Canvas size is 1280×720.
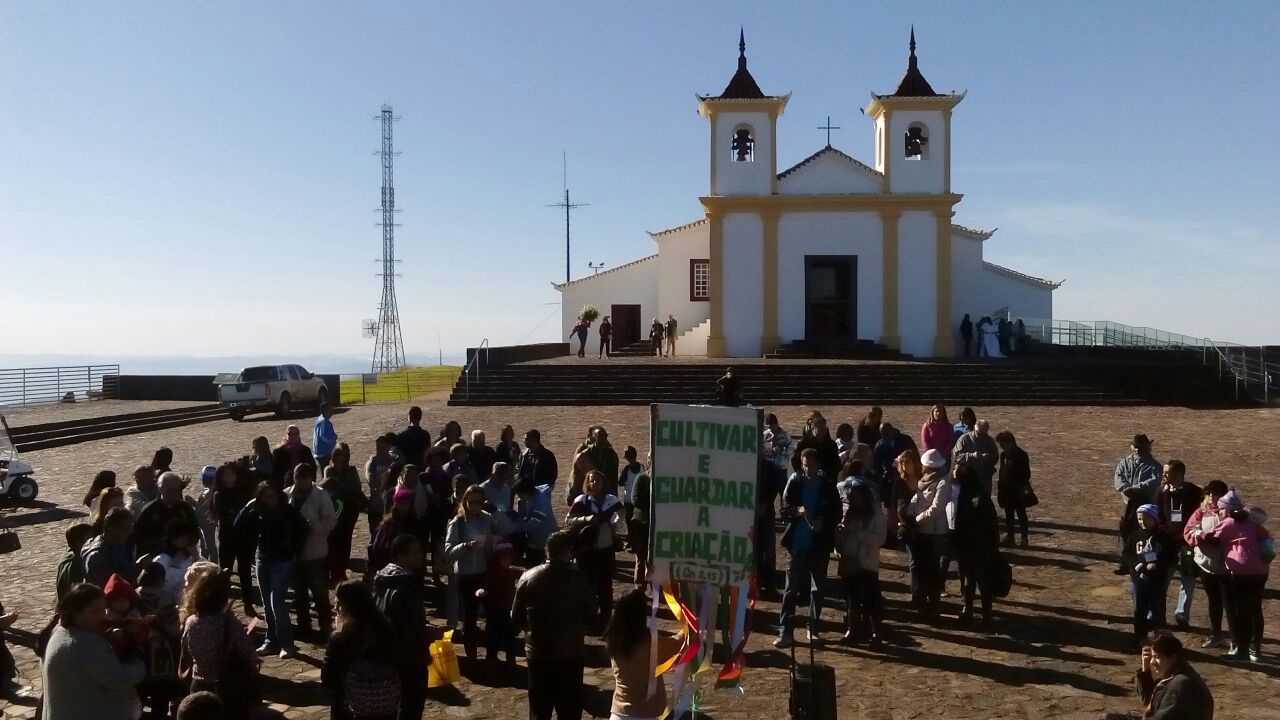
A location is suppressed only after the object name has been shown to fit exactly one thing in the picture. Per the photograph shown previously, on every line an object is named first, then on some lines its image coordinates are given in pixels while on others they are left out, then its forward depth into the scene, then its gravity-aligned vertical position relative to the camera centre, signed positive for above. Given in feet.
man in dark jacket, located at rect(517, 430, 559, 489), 37.04 -2.76
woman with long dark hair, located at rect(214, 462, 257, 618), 30.78 -3.82
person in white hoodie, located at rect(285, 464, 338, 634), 28.63 -3.92
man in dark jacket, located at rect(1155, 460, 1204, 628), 29.01 -3.30
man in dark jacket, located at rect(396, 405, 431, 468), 40.09 -2.20
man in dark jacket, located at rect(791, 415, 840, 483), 35.88 -2.03
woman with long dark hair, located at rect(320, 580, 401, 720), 17.95 -4.53
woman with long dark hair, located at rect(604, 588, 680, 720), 18.61 -4.60
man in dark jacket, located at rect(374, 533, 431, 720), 19.54 -4.13
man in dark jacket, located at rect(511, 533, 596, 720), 20.59 -4.54
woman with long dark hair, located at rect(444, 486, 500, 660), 26.89 -3.87
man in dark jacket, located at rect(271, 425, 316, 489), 37.17 -2.53
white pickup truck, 92.32 -0.72
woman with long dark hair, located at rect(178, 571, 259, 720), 18.81 -4.60
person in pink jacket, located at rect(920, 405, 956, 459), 41.86 -1.91
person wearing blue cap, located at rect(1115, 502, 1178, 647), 27.89 -4.77
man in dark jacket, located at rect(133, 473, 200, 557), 27.17 -3.29
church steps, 87.61 -0.01
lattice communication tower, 194.90 +18.96
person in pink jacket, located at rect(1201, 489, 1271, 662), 26.25 -4.45
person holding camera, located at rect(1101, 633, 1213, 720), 17.89 -5.01
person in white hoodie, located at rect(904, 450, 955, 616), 30.09 -3.85
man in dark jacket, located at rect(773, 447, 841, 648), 28.25 -3.75
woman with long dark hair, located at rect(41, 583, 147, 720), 16.84 -4.37
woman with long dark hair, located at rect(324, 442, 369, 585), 32.35 -3.61
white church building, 111.45 +15.55
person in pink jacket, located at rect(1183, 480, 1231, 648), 27.07 -4.27
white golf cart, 51.16 -4.63
